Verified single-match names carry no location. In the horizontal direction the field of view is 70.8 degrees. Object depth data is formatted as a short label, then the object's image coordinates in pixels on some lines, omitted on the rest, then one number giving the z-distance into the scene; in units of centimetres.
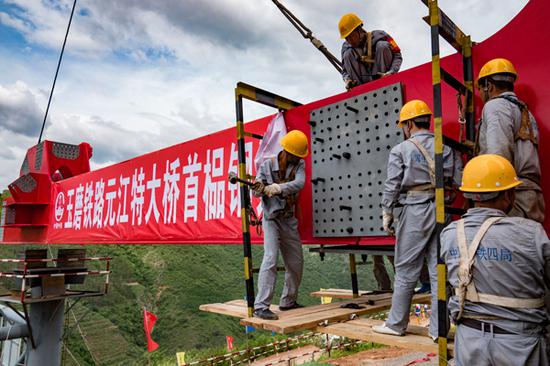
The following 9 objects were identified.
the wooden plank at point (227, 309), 339
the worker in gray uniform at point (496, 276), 167
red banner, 511
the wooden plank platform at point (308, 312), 285
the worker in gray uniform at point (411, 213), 248
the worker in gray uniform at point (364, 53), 386
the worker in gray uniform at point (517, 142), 213
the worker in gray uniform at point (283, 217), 332
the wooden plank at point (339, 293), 415
